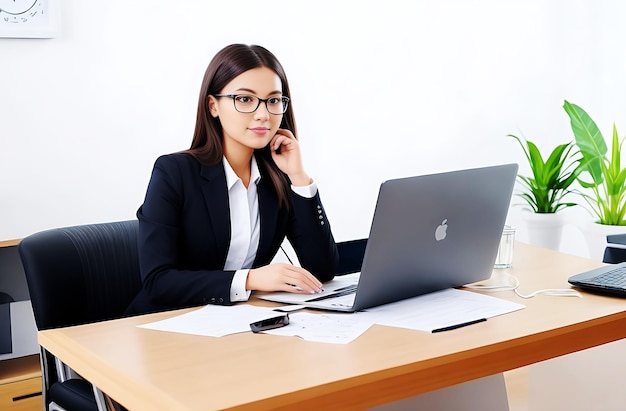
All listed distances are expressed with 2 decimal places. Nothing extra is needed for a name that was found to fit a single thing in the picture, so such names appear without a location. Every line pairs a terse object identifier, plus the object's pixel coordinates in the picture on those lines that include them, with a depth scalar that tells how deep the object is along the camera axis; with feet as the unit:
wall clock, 11.31
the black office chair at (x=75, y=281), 8.44
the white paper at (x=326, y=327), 7.49
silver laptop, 7.80
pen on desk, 7.61
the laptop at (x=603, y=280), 8.33
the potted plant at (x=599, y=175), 14.99
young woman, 8.52
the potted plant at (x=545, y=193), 15.26
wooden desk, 6.74
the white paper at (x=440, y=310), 7.77
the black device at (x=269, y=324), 7.64
